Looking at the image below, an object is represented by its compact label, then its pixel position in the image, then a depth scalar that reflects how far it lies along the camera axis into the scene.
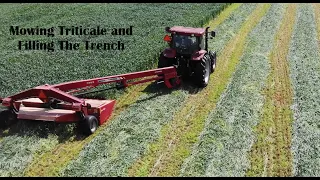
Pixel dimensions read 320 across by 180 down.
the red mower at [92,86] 8.53
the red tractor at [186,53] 11.16
